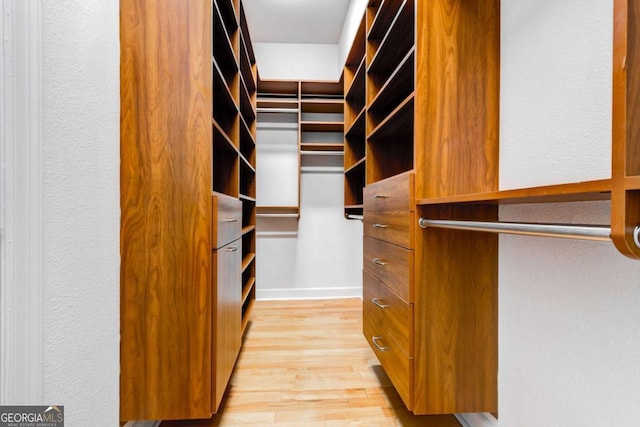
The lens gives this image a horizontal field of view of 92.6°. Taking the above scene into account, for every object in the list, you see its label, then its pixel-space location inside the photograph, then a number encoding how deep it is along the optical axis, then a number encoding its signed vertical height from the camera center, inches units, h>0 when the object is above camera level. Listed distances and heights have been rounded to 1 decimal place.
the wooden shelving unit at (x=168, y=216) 43.0 -0.8
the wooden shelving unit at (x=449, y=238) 43.5 -3.7
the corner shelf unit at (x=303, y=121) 114.9 +35.3
